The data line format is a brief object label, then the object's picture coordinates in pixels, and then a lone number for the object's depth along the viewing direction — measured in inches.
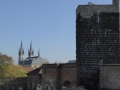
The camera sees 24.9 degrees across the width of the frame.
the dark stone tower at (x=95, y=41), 605.6
